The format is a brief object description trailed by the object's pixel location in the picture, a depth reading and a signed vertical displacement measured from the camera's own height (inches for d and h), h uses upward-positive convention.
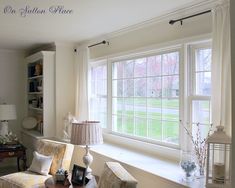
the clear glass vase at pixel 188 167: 95.5 -26.0
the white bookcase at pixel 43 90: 191.8 +0.9
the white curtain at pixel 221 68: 89.7 +7.7
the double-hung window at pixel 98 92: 175.6 -0.5
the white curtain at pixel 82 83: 178.5 +5.3
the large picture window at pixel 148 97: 126.5 -2.9
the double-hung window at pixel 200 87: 110.1 +1.7
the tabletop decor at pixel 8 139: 187.2 -33.0
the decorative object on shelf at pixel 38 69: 202.7 +16.2
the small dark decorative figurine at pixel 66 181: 115.2 -37.2
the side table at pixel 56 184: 114.1 -38.4
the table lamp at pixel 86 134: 122.0 -18.7
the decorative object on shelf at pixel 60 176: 117.8 -35.8
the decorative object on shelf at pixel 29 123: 213.2 -24.1
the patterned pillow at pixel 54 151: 143.0 -31.6
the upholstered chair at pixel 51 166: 129.6 -38.3
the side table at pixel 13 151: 179.5 -39.1
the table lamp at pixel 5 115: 192.1 -16.4
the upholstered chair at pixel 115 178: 85.6 -28.1
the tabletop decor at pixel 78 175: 115.0 -35.0
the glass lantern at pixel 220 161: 81.7 -21.9
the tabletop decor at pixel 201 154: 95.8 -21.6
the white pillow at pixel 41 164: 139.5 -36.7
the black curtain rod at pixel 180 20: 108.0 +29.1
